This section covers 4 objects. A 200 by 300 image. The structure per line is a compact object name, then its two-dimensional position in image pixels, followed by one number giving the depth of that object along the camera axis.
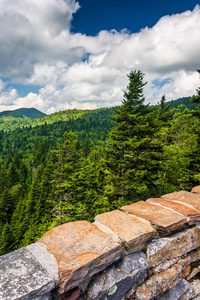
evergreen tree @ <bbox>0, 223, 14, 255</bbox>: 24.78
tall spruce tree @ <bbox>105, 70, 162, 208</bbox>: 11.59
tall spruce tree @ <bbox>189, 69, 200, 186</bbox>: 11.59
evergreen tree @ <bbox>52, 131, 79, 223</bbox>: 14.16
